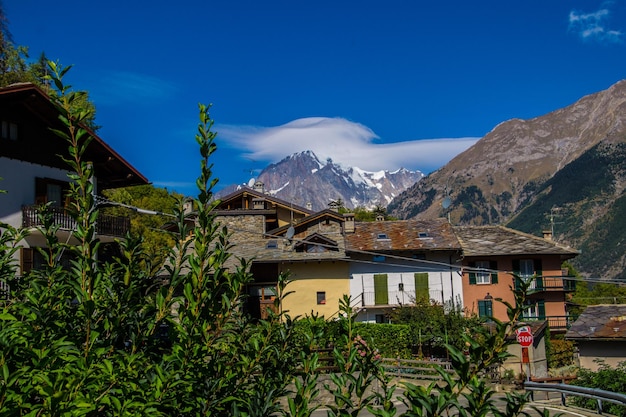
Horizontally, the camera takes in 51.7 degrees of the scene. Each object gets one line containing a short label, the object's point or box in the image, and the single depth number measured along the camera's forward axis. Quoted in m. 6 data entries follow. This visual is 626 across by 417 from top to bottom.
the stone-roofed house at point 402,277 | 41.62
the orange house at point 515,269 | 43.34
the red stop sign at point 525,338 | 22.16
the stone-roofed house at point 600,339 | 27.02
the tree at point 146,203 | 46.78
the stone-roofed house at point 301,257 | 40.19
